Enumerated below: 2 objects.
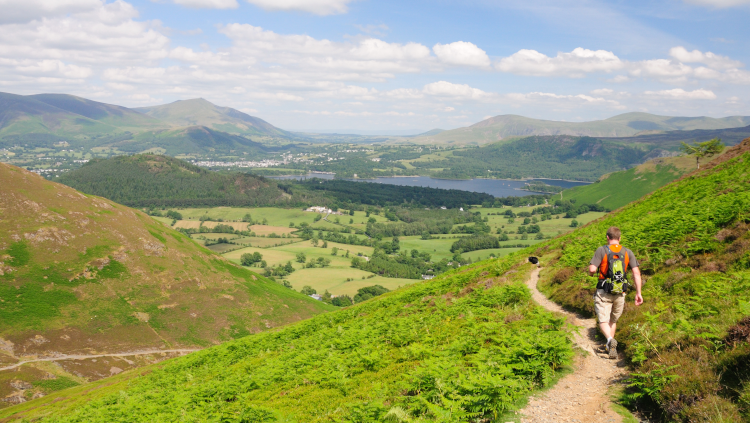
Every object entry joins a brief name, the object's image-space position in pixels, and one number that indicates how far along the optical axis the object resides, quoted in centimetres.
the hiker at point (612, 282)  1445
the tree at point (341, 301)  13475
